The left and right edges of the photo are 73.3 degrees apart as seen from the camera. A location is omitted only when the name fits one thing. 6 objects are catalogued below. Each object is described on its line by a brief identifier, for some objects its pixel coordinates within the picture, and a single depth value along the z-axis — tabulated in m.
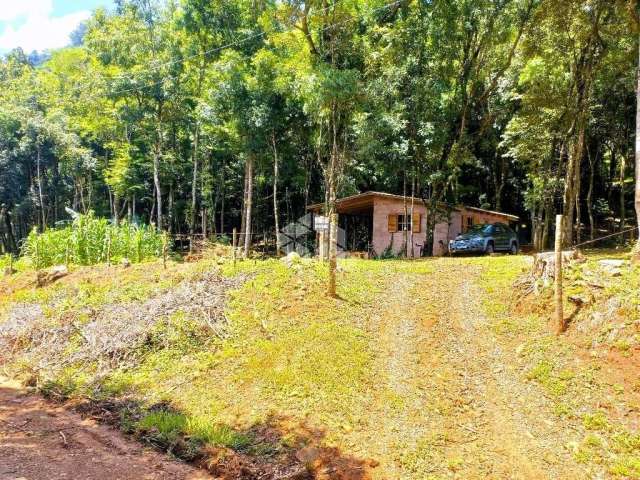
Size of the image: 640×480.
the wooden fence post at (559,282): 6.22
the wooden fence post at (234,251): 10.41
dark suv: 15.55
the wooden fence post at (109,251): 13.24
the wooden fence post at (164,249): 11.47
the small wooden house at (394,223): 17.61
